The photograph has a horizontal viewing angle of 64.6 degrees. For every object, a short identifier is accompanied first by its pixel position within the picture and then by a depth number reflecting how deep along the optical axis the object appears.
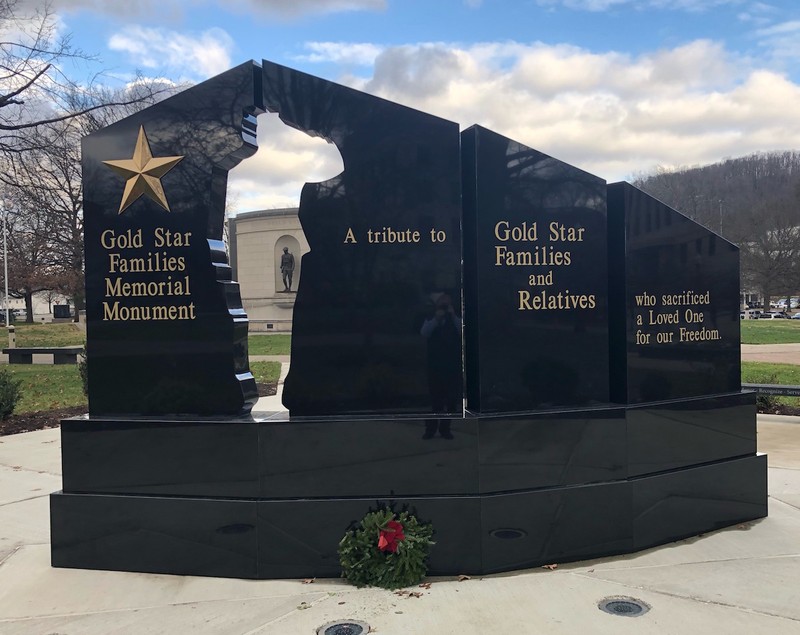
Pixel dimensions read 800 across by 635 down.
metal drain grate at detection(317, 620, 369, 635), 3.32
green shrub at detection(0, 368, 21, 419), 10.25
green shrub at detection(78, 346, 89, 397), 11.35
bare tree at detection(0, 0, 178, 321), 15.43
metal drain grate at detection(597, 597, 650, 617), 3.49
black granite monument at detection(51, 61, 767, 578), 4.19
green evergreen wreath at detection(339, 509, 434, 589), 3.93
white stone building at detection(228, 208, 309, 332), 41.66
